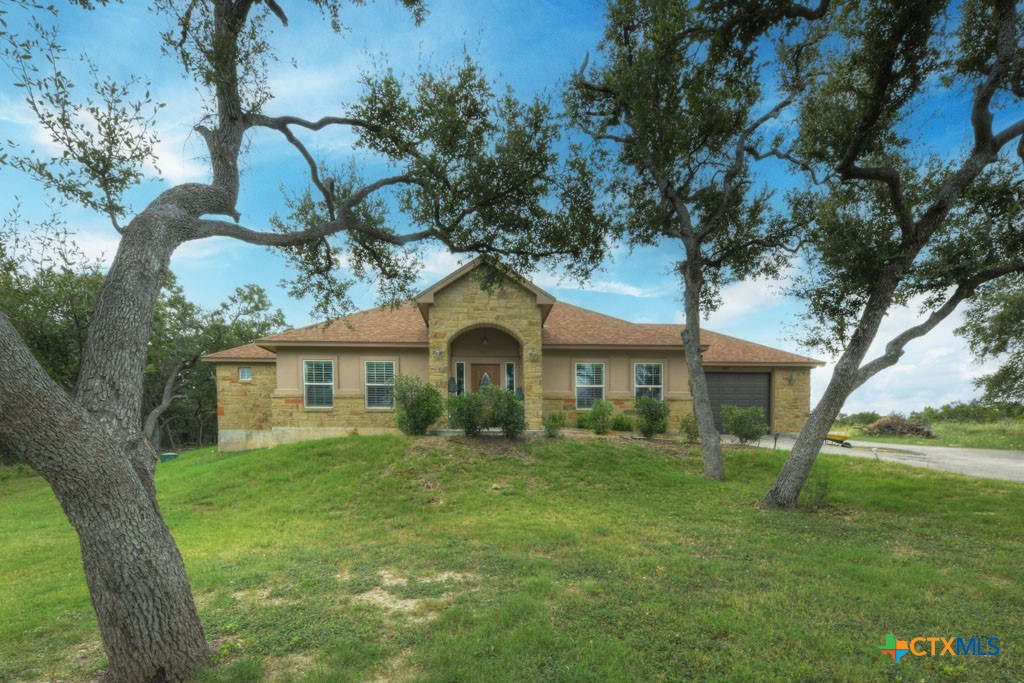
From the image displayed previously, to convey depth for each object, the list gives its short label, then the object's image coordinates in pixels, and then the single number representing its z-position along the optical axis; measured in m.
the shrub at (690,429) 14.41
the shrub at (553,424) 13.51
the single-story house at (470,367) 15.02
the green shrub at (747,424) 14.48
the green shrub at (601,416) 14.76
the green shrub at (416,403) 13.02
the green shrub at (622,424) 15.63
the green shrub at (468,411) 12.89
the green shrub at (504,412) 12.80
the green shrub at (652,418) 14.85
